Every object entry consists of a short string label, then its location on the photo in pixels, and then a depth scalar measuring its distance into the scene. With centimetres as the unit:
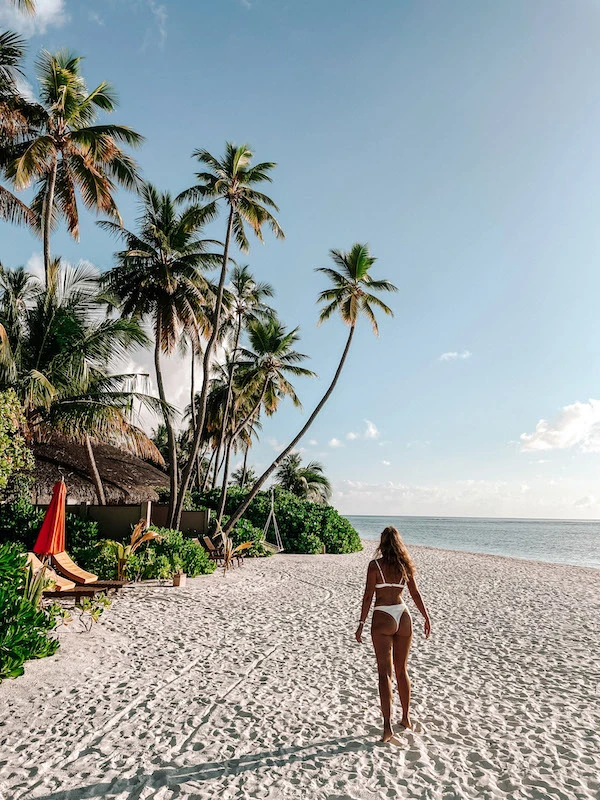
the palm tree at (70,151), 1306
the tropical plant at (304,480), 4081
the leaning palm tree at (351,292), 1825
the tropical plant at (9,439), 915
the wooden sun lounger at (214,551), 1488
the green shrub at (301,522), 2081
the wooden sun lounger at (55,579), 771
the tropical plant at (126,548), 1041
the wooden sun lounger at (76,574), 855
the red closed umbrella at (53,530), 845
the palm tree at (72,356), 1255
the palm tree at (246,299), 2448
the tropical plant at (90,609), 680
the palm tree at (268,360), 1986
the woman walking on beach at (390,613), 402
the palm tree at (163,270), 1634
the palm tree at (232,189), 1631
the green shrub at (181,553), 1202
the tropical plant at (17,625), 501
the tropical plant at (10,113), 1160
